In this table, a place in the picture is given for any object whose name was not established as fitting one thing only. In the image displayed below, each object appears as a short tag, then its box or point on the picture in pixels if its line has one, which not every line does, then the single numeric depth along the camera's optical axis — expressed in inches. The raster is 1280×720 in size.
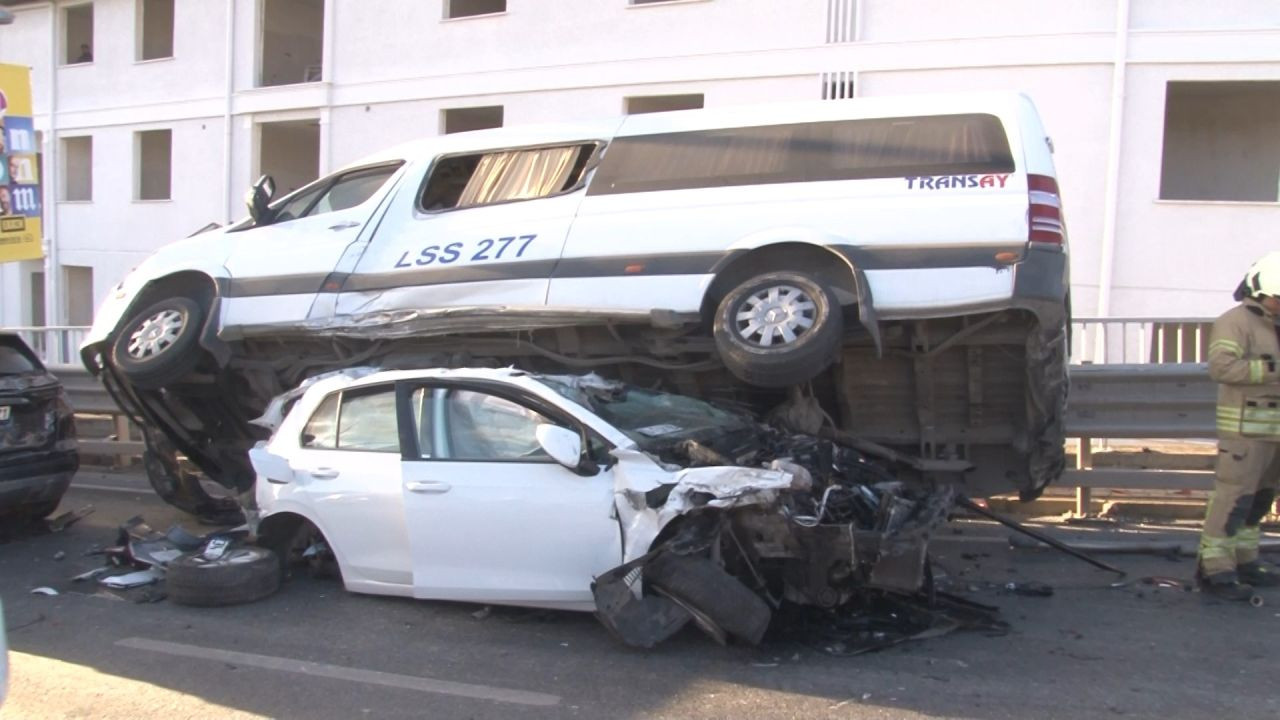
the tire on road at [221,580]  227.8
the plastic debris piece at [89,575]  256.7
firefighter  227.5
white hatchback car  188.9
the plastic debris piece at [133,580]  247.4
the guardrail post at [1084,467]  312.0
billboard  329.4
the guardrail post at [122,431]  426.6
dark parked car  283.6
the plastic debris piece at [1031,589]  234.7
